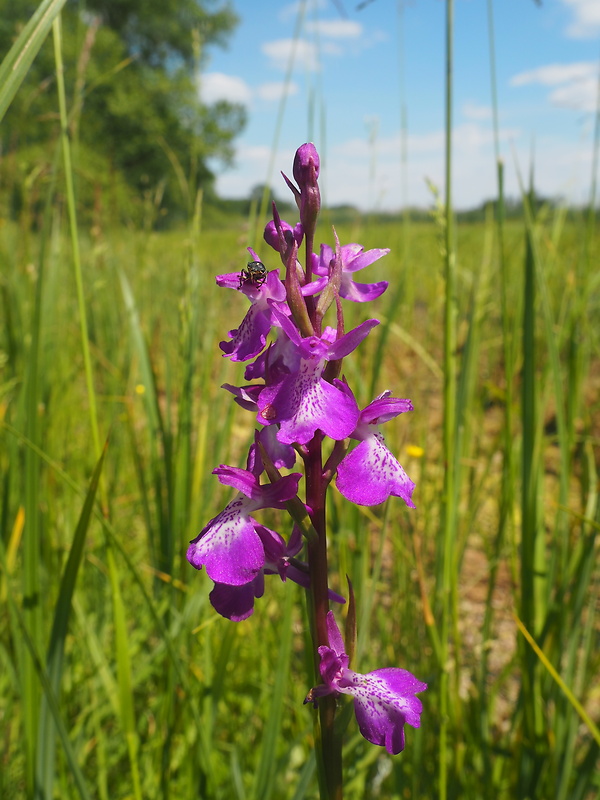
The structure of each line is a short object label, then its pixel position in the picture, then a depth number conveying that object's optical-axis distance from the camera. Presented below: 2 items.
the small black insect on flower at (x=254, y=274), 0.17
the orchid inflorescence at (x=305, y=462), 0.15
